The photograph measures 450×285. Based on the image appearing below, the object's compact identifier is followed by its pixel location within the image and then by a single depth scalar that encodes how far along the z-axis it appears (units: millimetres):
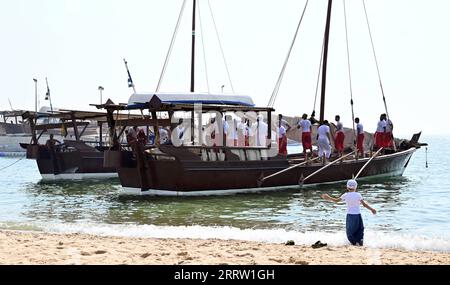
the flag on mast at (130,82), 43000
